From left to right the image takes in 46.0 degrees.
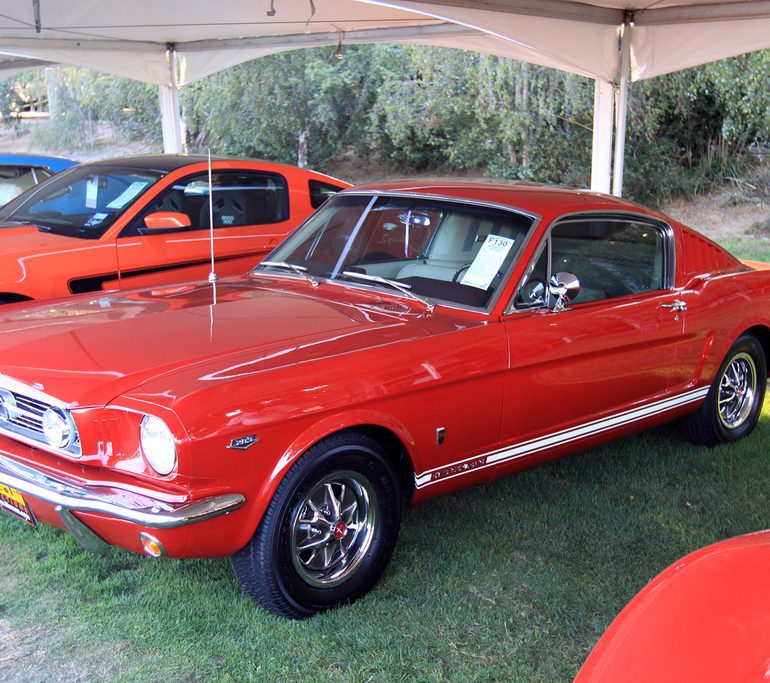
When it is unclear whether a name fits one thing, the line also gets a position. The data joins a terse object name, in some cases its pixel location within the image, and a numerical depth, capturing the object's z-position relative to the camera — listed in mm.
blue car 8992
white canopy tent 7770
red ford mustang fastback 3146
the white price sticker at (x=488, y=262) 4234
